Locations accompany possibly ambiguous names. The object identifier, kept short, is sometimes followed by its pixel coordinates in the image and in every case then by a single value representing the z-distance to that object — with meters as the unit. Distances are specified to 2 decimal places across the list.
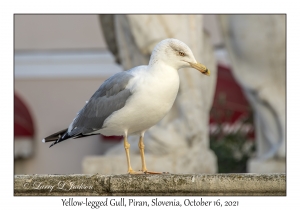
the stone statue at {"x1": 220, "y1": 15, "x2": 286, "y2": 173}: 16.16
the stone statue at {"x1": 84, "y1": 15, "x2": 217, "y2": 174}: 14.96
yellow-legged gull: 9.16
